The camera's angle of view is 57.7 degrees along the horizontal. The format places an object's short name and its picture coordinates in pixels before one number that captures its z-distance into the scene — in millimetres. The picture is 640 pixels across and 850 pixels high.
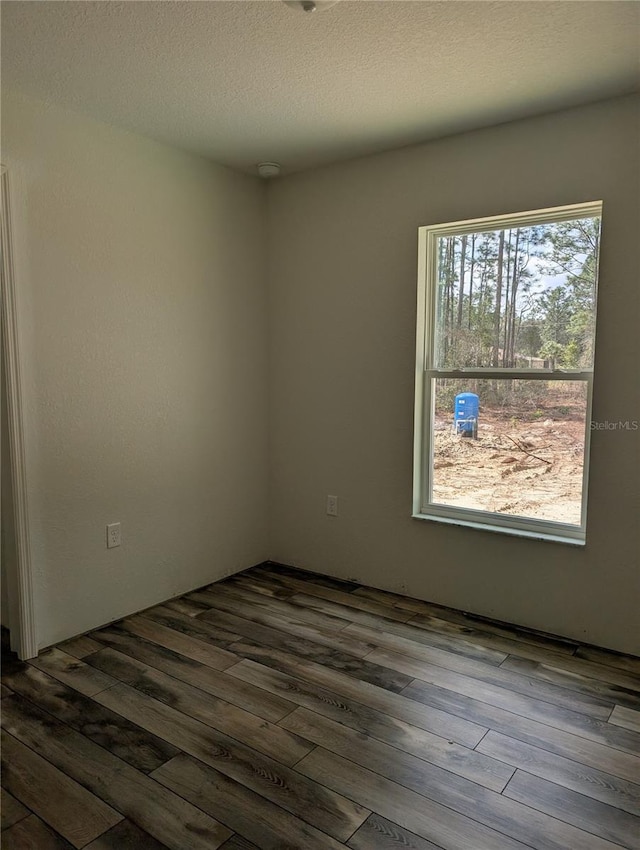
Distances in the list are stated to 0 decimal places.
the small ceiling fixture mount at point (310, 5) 1877
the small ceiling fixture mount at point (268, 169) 3447
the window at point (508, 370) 2863
